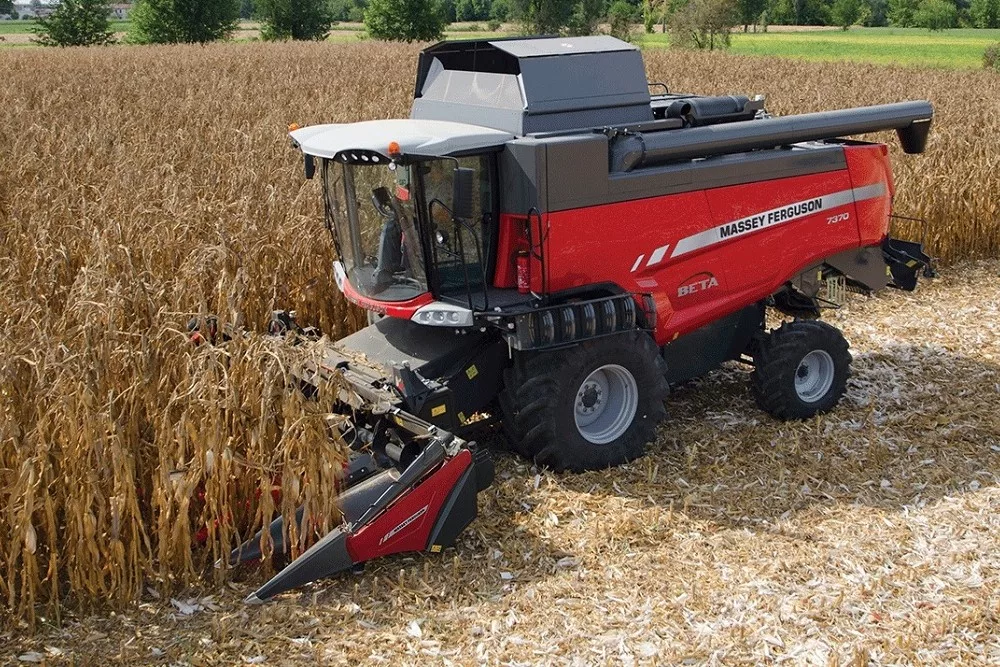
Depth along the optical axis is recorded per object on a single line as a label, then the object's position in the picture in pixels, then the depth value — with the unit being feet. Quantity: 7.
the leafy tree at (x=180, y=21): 146.20
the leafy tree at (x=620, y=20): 134.92
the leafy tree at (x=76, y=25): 141.08
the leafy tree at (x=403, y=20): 153.48
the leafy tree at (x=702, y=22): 125.59
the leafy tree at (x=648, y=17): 214.90
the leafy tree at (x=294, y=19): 158.20
